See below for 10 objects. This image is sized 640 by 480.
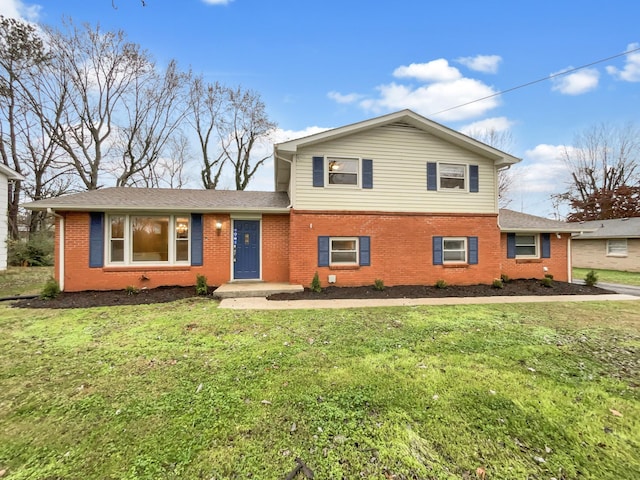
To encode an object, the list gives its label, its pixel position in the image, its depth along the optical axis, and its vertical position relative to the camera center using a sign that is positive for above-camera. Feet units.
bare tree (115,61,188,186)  67.51 +32.71
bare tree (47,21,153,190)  59.26 +36.47
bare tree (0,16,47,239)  53.31 +32.10
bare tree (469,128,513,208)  71.51 +27.70
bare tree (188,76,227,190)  74.84 +34.66
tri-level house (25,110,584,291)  29.12 +2.54
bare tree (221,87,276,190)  78.69 +33.57
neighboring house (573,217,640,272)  52.80 -0.73
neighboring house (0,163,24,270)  41.45 +6.41
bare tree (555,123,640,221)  81.30 +22.13
